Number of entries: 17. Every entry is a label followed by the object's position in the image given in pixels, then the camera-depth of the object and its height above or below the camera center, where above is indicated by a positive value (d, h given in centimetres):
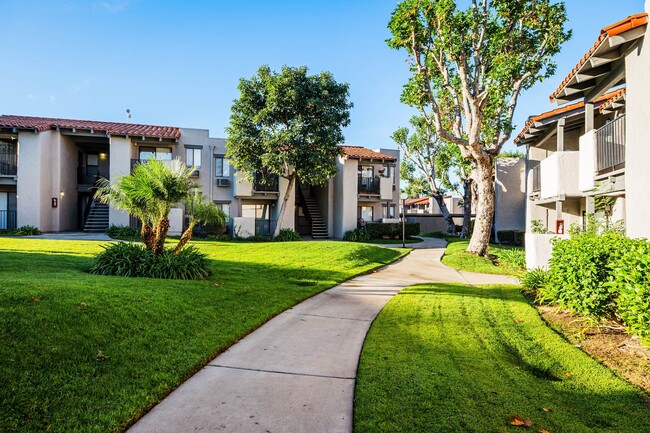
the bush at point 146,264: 957 -116
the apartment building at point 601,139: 856 +228
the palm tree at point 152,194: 982 +59
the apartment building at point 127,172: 2327 +253
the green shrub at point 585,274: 655 -94
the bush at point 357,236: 2698 -118
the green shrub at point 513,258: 1530 -158
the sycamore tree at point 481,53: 1606 +712
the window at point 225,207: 2700 +73
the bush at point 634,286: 525 -91
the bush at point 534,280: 1008 -156
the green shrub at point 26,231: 2139 -80
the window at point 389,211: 3356 +68
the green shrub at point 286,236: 2397 -109
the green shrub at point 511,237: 2513 -110
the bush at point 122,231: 2198 -79
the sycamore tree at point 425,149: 3425 +614
